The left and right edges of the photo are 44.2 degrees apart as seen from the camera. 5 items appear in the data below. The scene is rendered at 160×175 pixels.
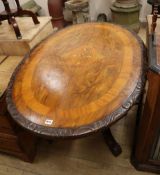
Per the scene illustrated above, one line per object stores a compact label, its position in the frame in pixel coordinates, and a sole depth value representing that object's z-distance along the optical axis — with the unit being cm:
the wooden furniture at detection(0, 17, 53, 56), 163
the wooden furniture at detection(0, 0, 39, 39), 161
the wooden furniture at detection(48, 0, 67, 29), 281
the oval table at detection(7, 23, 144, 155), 82
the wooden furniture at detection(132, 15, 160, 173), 85
